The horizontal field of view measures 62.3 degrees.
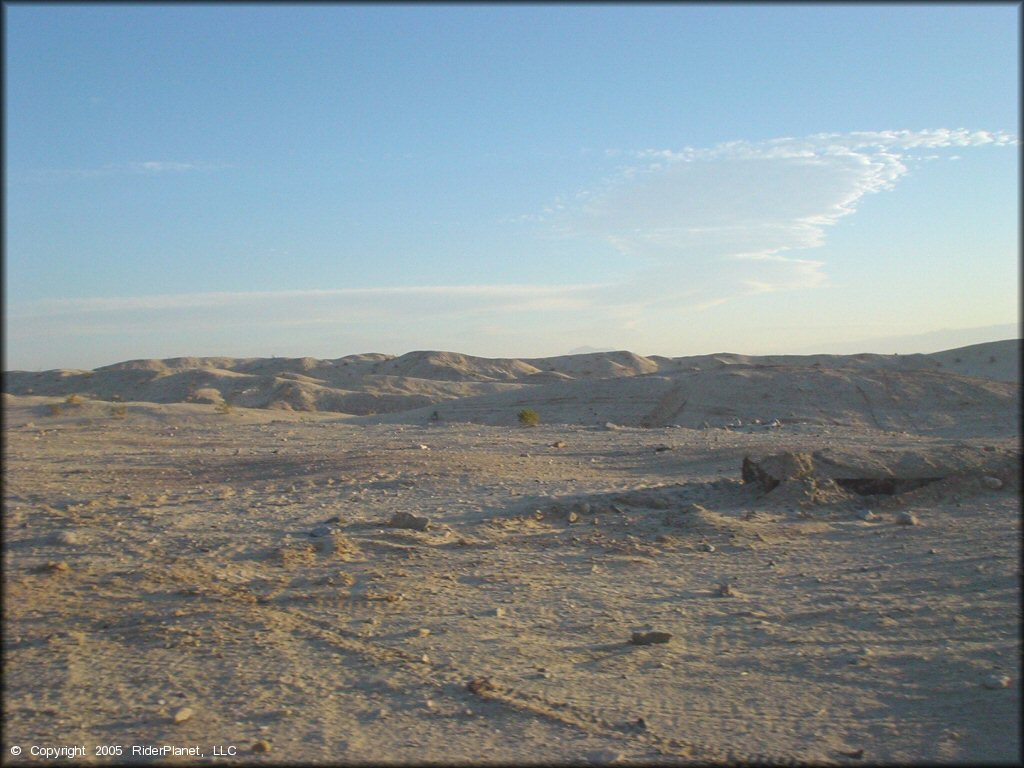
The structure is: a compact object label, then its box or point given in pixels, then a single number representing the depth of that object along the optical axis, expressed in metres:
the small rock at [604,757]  4.38
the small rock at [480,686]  5.24
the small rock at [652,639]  6.07
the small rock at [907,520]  9.53
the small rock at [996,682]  5.11
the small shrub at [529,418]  23.05
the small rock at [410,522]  9.22
